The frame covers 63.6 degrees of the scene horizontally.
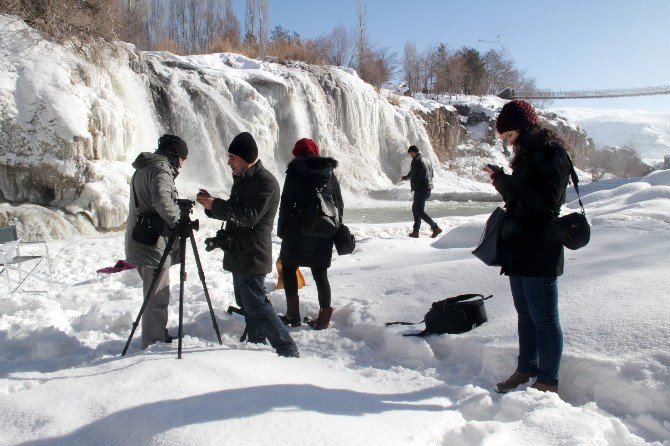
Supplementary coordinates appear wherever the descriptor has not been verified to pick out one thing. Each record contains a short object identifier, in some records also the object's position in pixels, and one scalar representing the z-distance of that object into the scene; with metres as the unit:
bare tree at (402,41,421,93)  45.50
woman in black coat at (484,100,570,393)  2.85
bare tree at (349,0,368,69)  35.75
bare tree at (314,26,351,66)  32.20
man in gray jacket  3.71
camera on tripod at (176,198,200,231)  3.54
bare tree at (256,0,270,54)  42.28
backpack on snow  3.83
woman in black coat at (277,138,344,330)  4.20
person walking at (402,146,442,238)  8.88
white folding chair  5.64
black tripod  3.56
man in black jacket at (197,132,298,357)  3.53
